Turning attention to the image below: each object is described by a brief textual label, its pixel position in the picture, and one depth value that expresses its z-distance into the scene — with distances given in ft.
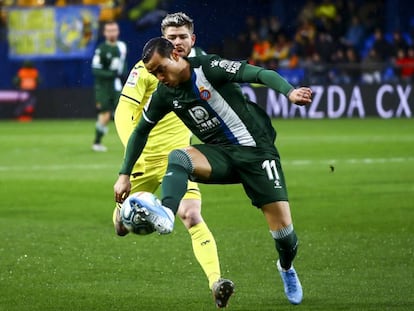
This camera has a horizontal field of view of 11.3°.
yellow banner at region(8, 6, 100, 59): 221.22
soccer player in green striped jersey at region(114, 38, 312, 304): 45.60
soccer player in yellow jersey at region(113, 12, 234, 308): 57.95
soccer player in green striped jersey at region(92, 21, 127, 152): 137.98
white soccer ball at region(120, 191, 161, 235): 41.73
